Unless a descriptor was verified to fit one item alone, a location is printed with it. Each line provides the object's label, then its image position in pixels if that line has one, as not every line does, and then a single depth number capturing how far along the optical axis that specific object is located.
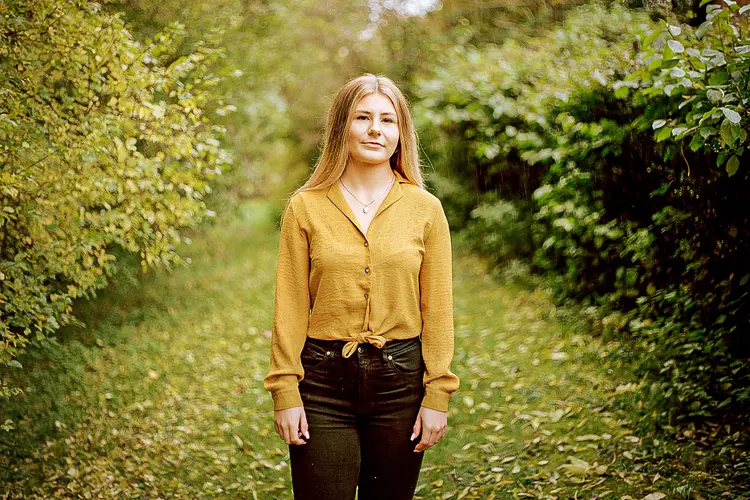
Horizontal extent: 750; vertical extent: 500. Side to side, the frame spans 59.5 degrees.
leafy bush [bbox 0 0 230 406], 3.52
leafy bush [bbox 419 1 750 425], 3.59
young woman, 2.25
